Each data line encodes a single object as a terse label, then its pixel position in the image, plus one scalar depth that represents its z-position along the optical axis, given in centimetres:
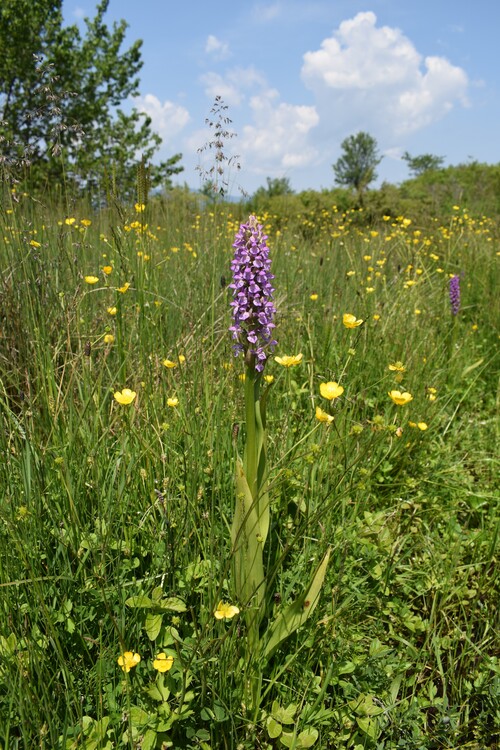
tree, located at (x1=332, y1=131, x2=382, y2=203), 4865
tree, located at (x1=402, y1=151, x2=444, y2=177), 5038
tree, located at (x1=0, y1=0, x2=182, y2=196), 1230
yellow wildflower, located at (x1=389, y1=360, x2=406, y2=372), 157
